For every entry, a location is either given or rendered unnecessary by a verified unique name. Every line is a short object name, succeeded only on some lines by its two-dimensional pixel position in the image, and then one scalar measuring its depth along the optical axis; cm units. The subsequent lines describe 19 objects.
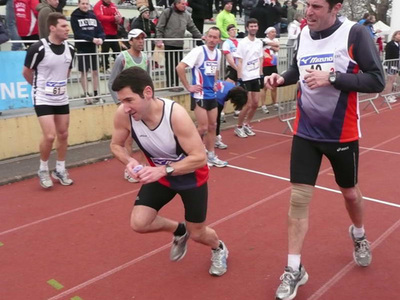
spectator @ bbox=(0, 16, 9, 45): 674
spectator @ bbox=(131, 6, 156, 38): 1031
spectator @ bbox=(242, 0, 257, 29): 1447
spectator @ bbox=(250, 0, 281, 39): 1312
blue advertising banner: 702
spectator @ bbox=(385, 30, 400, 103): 1329
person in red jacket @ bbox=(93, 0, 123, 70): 927
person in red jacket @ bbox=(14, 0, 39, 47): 814
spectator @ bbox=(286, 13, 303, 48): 1334
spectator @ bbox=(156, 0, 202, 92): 978
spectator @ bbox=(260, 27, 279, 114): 1109
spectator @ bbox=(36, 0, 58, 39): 759
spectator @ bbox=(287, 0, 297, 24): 1719
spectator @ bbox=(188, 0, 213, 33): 1143
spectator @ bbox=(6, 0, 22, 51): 798
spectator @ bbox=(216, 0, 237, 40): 1223
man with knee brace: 302
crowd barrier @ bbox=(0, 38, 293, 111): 710
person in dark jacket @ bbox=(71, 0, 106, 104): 830
